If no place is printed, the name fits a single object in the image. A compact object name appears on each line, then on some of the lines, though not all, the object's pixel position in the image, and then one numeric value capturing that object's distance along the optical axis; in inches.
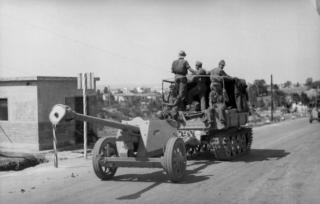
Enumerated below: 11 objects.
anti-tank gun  397.5
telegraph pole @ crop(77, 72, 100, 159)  563.5
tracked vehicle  539.5
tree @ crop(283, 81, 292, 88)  6279.5
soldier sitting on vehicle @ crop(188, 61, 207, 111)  583.2
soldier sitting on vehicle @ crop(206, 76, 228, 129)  545.0
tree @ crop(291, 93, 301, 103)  3805.4
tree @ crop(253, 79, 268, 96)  3670.3
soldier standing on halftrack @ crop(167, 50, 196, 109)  551.8
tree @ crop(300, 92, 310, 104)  3542.8
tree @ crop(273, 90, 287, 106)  3647.6
